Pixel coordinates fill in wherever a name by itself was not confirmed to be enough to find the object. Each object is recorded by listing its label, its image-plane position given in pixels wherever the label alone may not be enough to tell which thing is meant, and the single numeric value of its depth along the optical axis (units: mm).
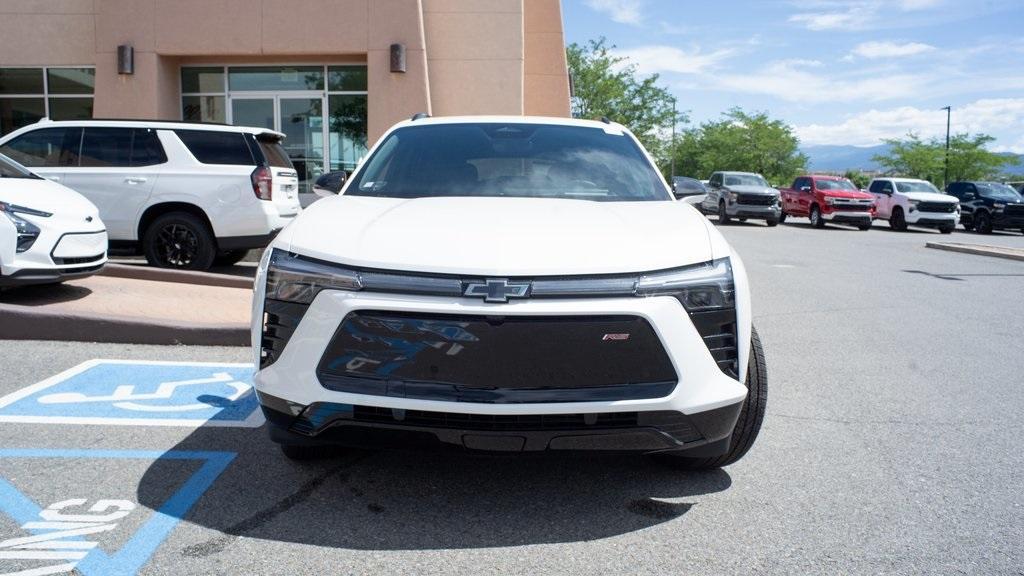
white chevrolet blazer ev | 2910
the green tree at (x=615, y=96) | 54656
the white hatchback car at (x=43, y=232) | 6602
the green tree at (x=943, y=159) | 56344
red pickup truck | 27656
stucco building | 17453
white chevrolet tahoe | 9711
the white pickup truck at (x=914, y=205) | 27094
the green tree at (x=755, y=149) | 62188
